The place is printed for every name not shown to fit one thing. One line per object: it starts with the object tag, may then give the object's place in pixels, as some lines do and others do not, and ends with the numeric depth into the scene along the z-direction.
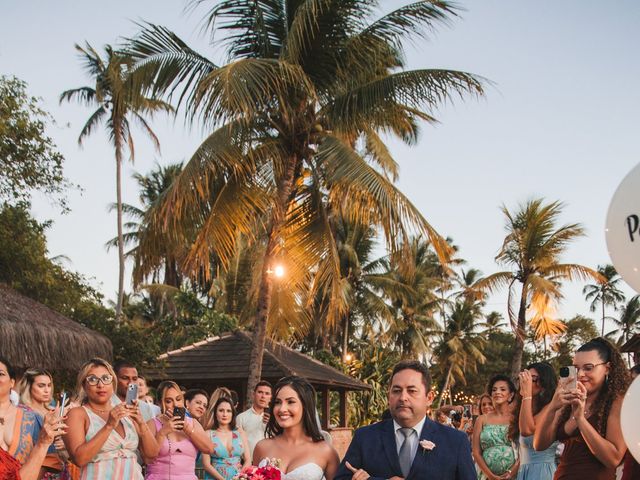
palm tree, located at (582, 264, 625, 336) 73.12
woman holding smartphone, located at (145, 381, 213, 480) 7.30
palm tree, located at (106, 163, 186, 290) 44.41
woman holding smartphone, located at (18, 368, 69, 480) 7.18
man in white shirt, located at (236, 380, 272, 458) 10.33
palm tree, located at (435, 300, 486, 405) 56.07
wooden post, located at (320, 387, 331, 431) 26.33
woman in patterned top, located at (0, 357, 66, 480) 5.88
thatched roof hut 15.59
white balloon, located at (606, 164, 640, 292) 3.87
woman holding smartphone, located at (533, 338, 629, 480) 4.93
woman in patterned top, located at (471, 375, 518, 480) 7.98
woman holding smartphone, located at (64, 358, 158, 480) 5.78
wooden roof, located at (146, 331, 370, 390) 22.50
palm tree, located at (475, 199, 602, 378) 22.05
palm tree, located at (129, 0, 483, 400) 14.94
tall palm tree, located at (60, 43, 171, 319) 31.50
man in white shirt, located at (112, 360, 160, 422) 7.96
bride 5.24
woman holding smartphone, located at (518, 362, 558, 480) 6.75
